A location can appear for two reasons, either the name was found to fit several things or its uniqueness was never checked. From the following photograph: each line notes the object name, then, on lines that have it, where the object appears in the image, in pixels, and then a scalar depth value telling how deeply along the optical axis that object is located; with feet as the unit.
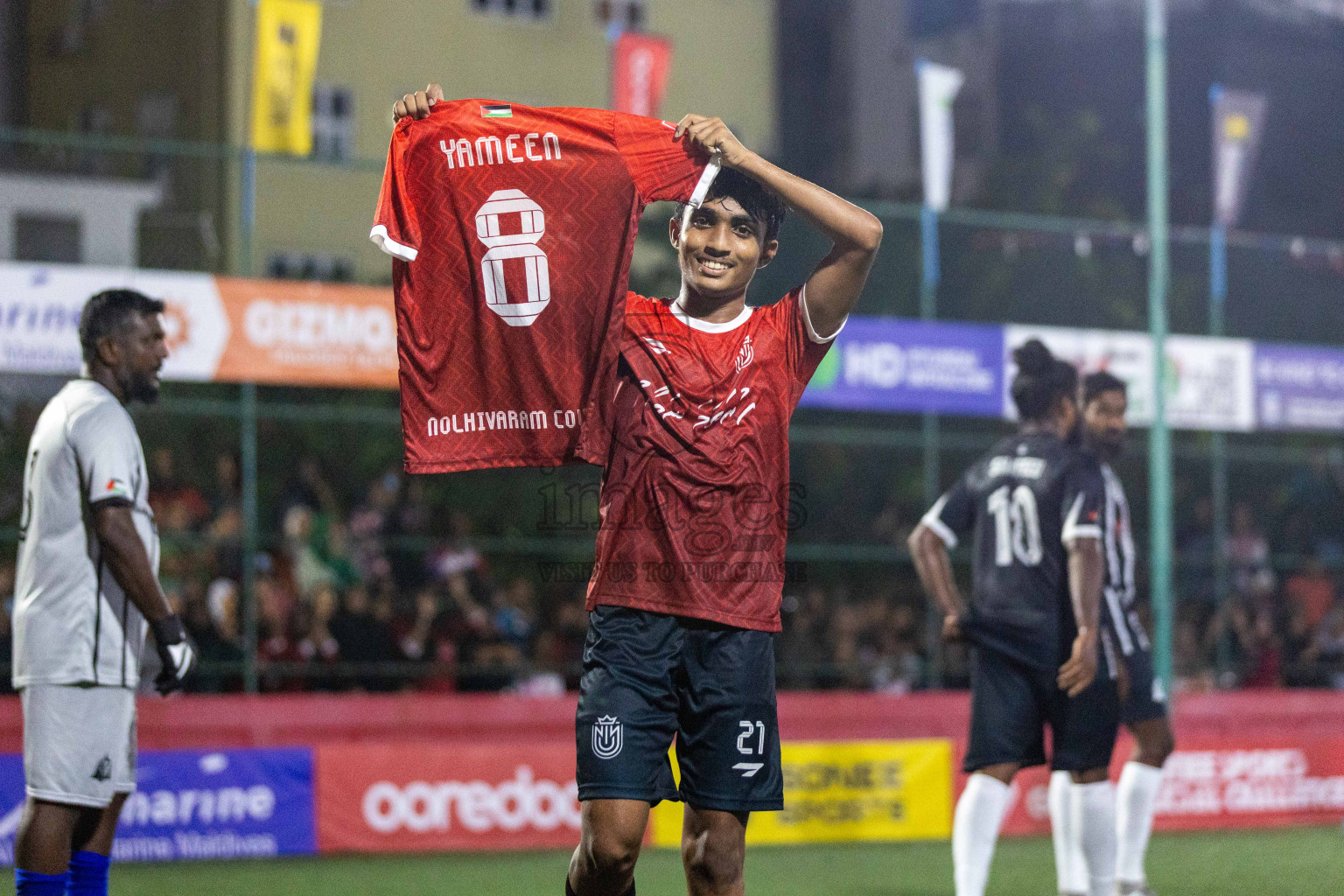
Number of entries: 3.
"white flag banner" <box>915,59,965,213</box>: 46.14
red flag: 53.52
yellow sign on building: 41.45
